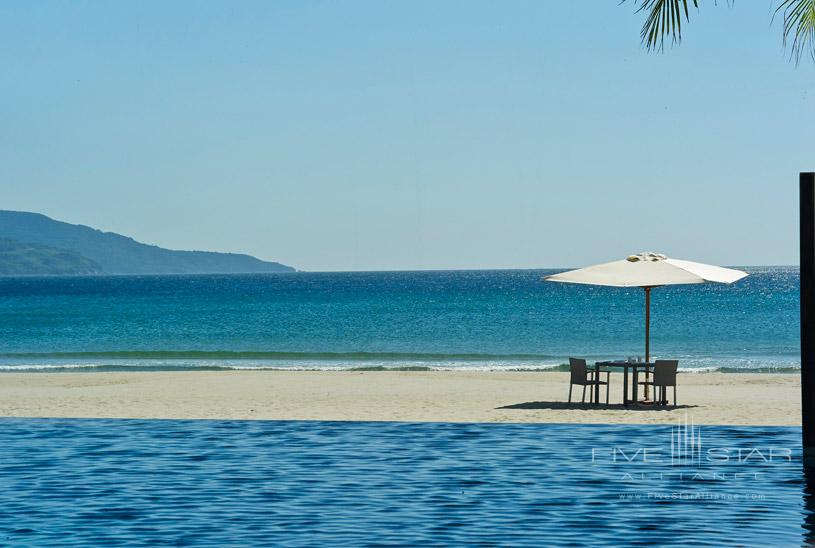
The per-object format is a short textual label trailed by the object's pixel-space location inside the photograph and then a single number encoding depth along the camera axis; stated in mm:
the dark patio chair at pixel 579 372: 18672
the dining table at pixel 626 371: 18375
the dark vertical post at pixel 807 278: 11633
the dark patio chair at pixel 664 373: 18453
